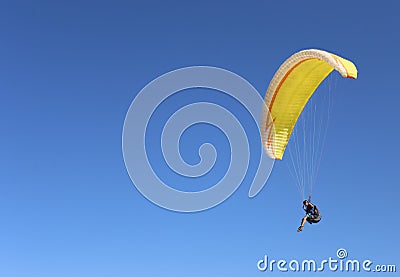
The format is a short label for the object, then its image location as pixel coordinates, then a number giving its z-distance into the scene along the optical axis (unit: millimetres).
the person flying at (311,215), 25031
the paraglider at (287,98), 26203
